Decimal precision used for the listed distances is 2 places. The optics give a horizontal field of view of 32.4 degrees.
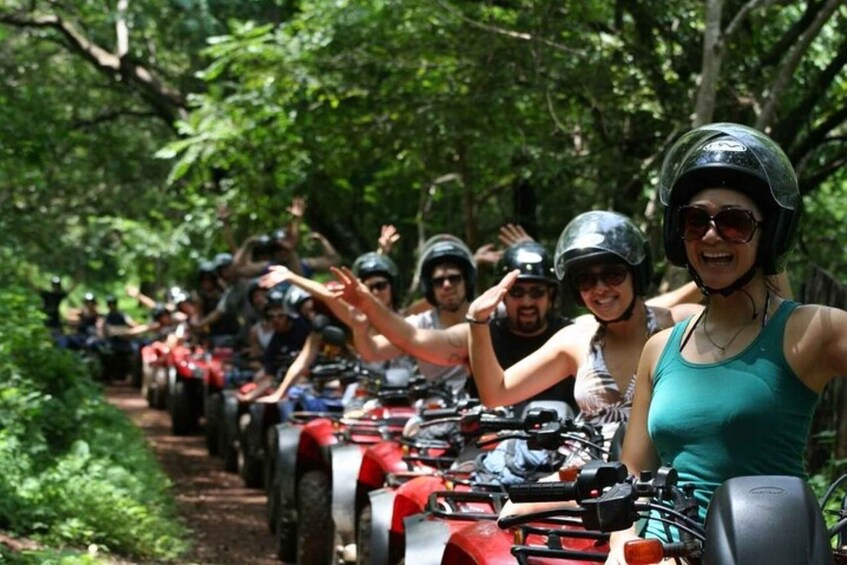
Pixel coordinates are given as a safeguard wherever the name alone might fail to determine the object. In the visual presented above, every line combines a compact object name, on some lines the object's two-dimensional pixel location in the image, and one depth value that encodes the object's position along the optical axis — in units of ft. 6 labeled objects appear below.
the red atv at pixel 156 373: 70.59
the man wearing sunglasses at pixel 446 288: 28.32
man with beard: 22.53
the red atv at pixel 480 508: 14.48
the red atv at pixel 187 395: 59.54
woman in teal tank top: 11.10
